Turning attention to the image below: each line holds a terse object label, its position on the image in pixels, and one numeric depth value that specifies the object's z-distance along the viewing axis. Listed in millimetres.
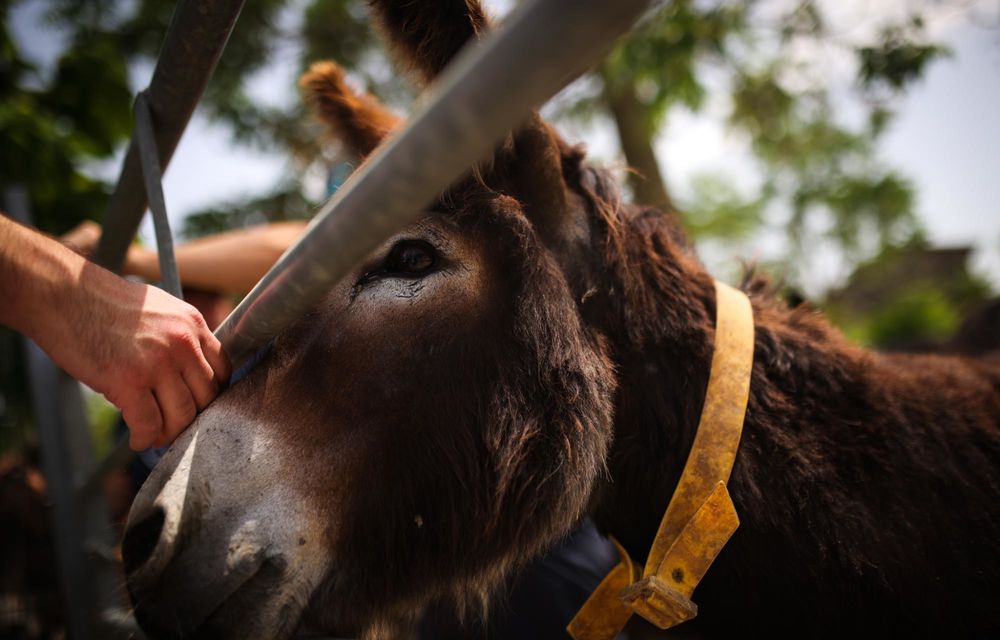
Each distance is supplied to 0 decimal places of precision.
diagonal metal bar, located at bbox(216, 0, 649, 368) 350
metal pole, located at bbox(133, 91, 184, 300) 611
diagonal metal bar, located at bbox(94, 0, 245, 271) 546
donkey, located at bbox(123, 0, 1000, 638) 515
